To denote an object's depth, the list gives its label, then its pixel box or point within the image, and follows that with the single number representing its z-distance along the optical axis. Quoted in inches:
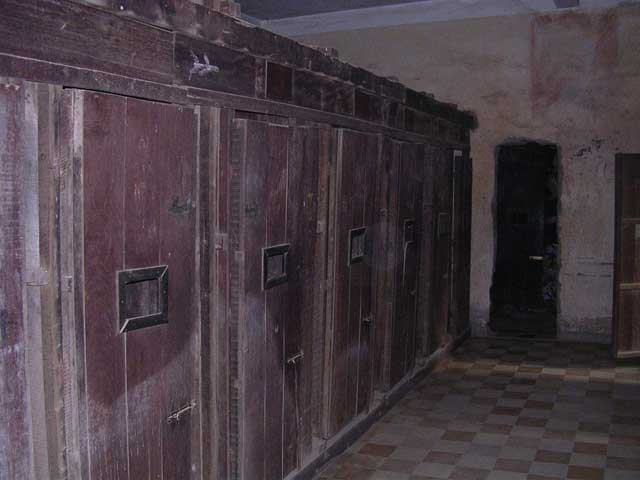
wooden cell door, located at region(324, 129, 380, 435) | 169.5
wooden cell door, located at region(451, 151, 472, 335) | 284.8
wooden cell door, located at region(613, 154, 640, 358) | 258.8
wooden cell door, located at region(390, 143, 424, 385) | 216.5
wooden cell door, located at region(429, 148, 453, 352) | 256.5
